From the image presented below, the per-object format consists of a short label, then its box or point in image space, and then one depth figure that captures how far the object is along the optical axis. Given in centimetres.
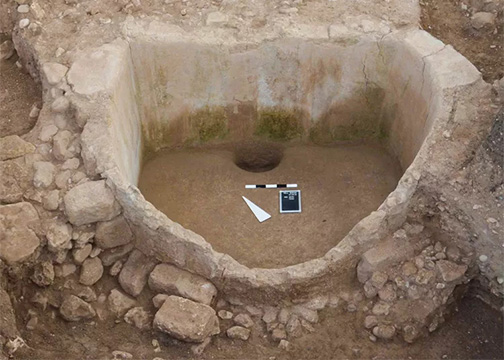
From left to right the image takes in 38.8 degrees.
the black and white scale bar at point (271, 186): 539
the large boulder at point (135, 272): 432
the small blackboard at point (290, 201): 521
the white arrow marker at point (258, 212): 516
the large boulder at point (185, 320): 400
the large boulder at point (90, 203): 419
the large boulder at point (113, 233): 431
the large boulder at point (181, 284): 421
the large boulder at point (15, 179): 426
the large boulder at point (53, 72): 473
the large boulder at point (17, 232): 406
